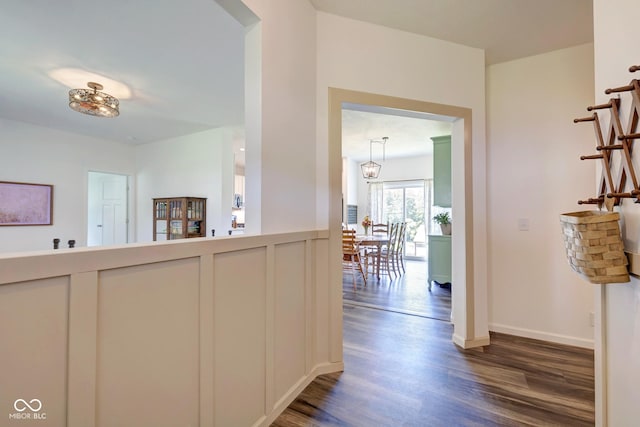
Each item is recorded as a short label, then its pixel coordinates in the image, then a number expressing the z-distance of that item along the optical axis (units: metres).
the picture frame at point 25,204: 4.13
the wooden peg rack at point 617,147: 0.92
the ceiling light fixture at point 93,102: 2.76
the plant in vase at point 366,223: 6.04
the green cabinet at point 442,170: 4.16
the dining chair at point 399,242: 5.35
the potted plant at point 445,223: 4.17
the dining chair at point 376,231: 6.15
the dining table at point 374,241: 4.80
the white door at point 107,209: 5.68
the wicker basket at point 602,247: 0.95
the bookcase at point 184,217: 4.80
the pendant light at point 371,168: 5.45
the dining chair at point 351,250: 4.58
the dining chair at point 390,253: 5.00
